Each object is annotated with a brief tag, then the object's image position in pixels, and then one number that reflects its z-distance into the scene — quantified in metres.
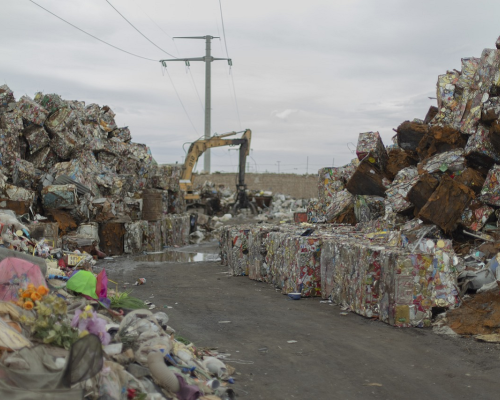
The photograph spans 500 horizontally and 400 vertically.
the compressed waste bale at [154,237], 15.15
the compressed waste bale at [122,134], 18.09
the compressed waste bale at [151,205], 15.50
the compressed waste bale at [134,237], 14.34
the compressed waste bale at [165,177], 18.50
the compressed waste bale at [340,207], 10.95
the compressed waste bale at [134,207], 15.83
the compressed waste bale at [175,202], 19.47
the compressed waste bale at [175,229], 16.16
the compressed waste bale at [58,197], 12.55
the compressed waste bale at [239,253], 10.80
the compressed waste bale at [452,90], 9.91
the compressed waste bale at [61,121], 14.11
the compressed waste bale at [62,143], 14.07
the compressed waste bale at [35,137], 13.67
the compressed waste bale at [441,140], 8.93
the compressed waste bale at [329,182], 12.07
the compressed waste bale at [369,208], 10.23
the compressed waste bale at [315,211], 11.94
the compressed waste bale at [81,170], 13.56
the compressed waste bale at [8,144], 12.61
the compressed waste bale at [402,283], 6.25
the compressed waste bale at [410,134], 9.93
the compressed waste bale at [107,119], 17.86
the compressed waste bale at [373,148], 10.41
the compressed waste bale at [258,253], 9.85
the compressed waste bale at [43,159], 13.87
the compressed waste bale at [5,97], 13.47
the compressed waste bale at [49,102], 14.55
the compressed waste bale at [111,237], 13.91
